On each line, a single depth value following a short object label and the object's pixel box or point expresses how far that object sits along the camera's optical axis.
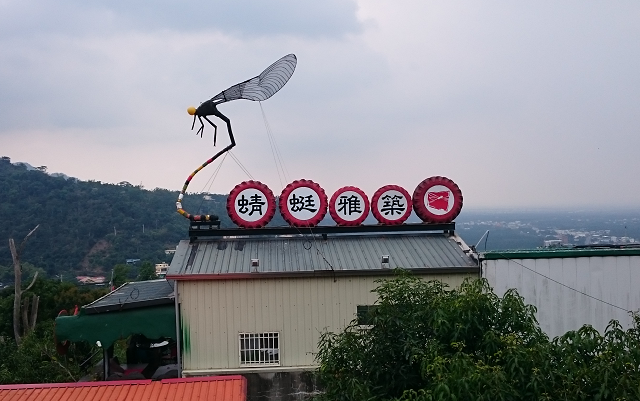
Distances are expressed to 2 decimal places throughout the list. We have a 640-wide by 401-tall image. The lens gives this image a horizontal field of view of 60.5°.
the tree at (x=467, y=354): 7.35
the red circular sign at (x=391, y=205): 18.86
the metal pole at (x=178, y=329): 15.98
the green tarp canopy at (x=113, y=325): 15.76
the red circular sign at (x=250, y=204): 18.52
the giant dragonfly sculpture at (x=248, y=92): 20.09
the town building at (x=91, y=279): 72.22
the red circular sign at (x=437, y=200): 19.17
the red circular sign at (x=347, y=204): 18.69
